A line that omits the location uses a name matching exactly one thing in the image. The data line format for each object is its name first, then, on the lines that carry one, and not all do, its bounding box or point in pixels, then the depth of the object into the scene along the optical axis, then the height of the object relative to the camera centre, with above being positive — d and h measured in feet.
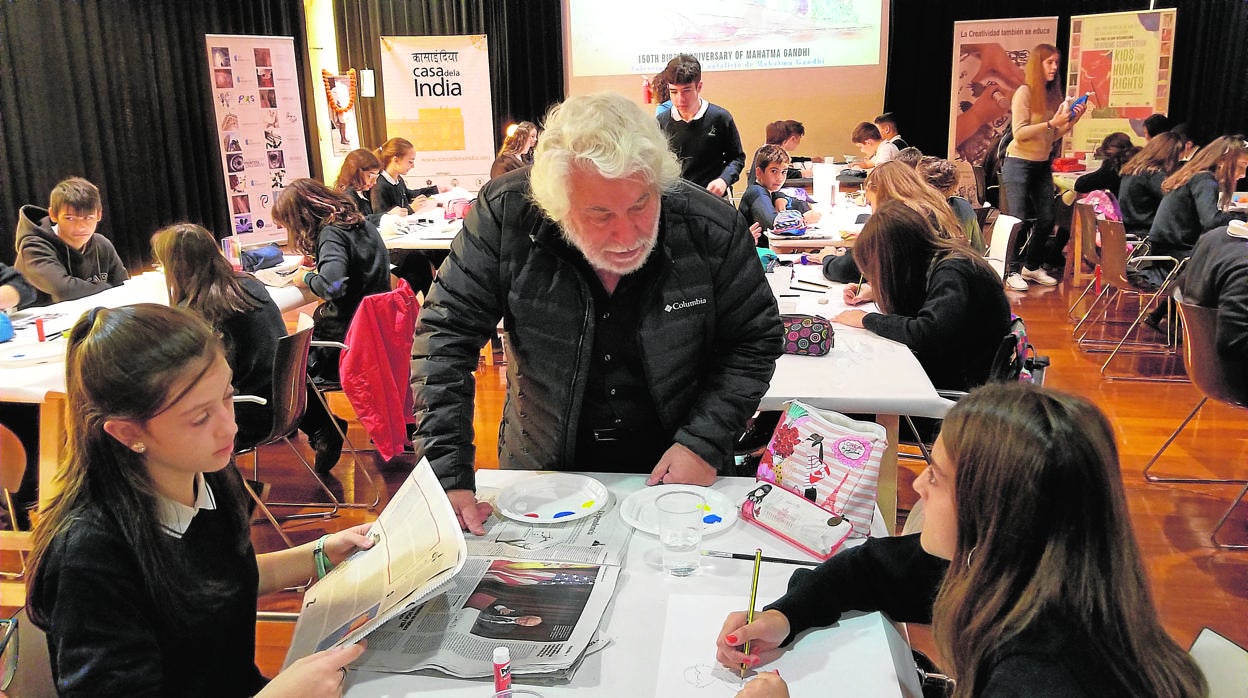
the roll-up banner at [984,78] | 29.55 +1.76
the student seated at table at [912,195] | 9.81 -0.69
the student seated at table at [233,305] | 10.05 -1.71
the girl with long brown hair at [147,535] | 3.80 -1.68
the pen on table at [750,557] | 5.01 -2.30
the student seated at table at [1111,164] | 24.44 -0.94
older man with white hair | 5.66 -1.17
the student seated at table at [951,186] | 14.62 -0.86
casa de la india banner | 29.94 +1.47
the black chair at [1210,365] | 10.18 -2.70
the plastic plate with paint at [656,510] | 5.33 -2.21
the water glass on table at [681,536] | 4.89 -2.21
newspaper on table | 4.10 -2.25
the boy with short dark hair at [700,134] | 18.64 +0.13
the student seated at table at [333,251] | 13.37 -1.52
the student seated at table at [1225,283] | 10.02 -1.91
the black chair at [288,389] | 10.18 -2.72
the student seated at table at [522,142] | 20.87 +0.09
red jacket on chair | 11.13 -2.64
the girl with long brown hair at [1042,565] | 3.33 -1.63
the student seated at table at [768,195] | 18.15 -1.15
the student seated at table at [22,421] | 9.81 -3.02
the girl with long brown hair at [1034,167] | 23.70 -0.94
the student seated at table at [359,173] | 18.89 -0.47
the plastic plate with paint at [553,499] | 5.53 -2.21
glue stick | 3.85 -2.21
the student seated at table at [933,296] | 9.19 -1.67
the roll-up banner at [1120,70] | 26.84 +1.76
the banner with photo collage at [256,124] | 24.97 +0.83
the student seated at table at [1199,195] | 17.01 -1.29
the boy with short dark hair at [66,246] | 14.32 -1.42
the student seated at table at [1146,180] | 20.10 -1.15
